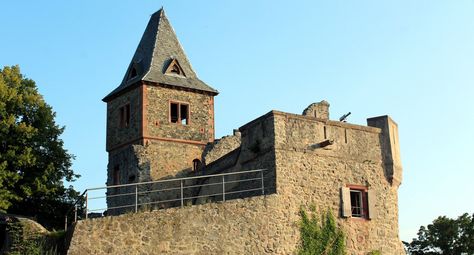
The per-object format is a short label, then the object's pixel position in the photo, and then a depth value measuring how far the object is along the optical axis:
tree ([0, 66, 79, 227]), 38.19
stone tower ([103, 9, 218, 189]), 37.25
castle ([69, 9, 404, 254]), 25.22
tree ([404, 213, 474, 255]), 47.25
